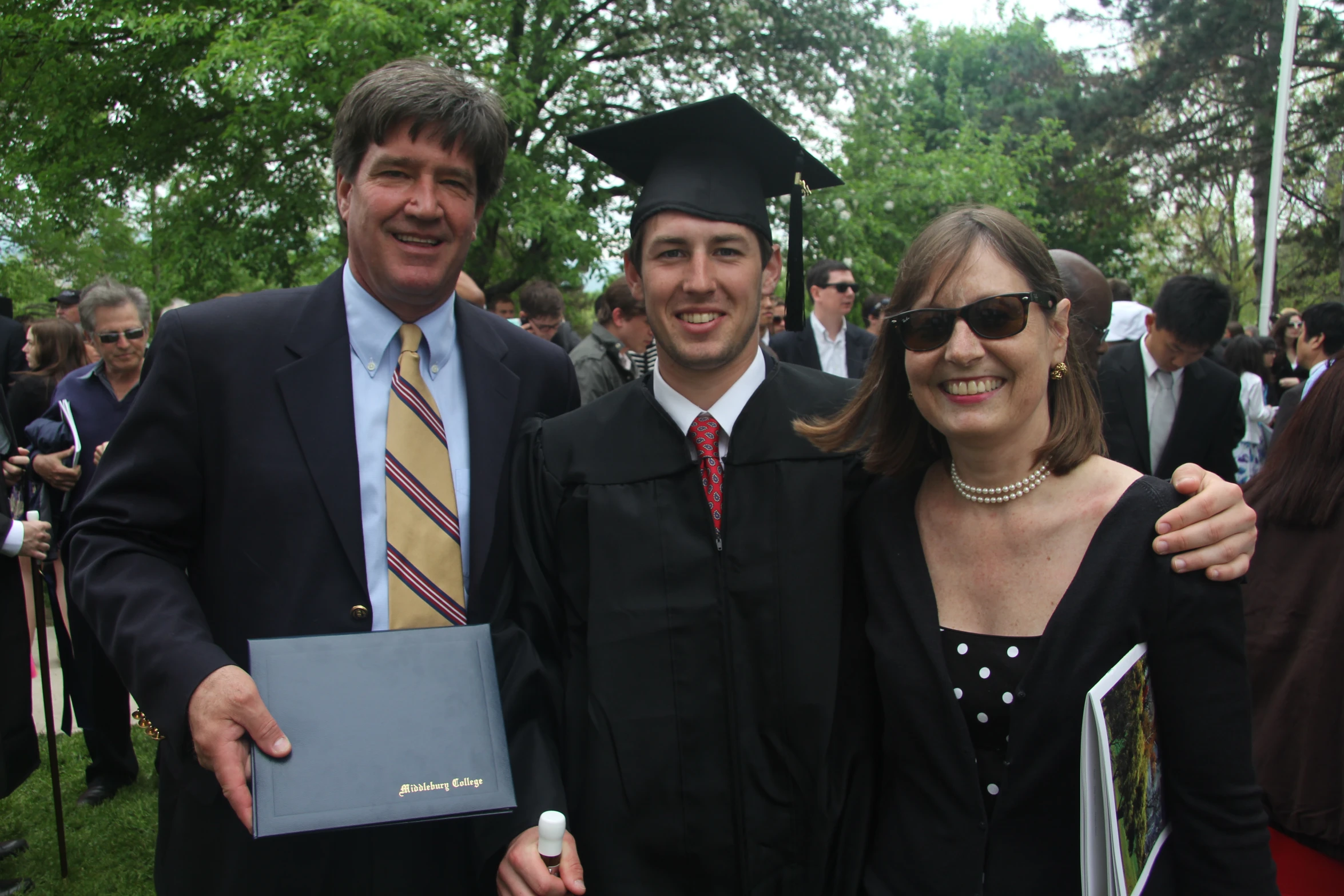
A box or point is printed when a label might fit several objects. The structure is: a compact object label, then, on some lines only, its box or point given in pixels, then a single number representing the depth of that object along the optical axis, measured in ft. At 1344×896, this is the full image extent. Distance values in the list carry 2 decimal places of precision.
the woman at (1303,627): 8.55
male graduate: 6.24
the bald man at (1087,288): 12.12
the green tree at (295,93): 36.29
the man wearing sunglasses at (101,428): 14.23
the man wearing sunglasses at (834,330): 22.58
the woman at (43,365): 18.95
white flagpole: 42.29
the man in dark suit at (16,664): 11.04
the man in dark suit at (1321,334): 22.40
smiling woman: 5.31
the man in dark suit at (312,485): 6.05
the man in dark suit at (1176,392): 15.56
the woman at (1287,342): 31.73
